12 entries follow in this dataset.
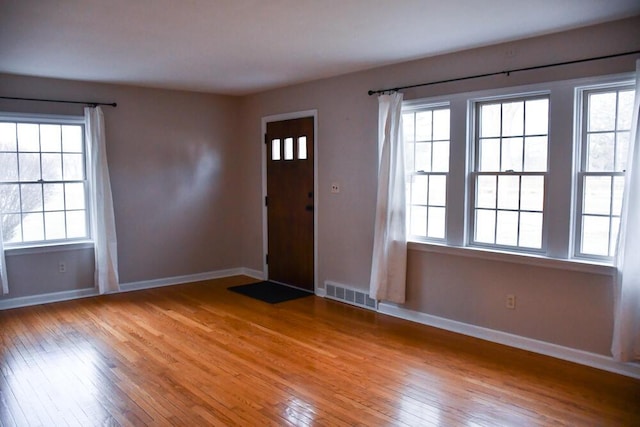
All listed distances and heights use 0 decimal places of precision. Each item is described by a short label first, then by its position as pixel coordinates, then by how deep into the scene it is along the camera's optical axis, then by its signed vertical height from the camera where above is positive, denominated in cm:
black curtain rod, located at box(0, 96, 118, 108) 513 +92
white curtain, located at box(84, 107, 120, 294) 552 -20
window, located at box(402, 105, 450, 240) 452 +18
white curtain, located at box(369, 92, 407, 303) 466 -24
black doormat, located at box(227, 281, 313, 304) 559 -128
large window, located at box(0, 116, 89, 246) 522 +4
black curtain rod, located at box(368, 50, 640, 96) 342 +93
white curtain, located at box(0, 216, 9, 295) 498 -92
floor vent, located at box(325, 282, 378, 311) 512 -120
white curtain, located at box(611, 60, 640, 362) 323 -47
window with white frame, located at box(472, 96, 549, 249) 389 +13
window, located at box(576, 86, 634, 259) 347 +16
